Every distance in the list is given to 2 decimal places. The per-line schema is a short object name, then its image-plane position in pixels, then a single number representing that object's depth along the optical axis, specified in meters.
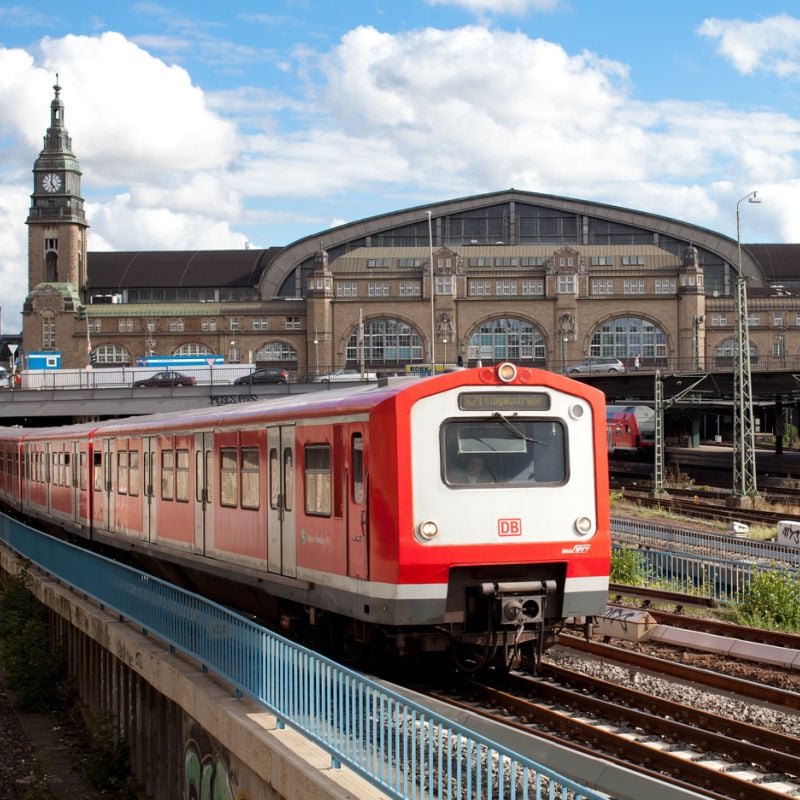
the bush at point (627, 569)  20.12
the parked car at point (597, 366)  74.06
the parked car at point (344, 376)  64.06
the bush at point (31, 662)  20.36
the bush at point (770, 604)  15.77
